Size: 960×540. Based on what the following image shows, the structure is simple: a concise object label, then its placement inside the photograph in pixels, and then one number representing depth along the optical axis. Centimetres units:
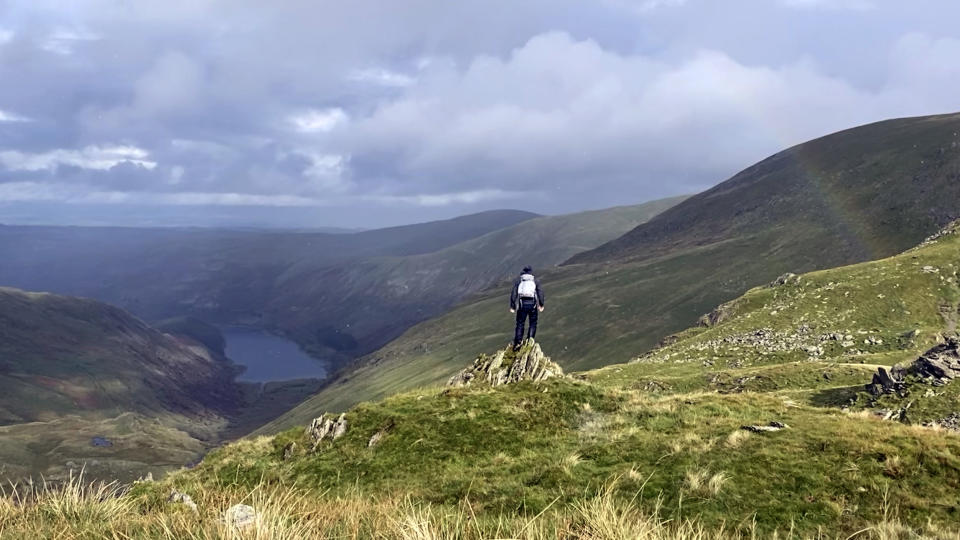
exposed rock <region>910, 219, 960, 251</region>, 8150
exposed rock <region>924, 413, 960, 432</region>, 2634
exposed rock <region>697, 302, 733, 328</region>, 7669
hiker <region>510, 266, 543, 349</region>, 2686
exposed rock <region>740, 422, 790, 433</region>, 1616
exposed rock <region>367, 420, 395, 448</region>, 2062
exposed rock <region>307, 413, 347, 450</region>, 2238
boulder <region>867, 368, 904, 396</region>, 3152
